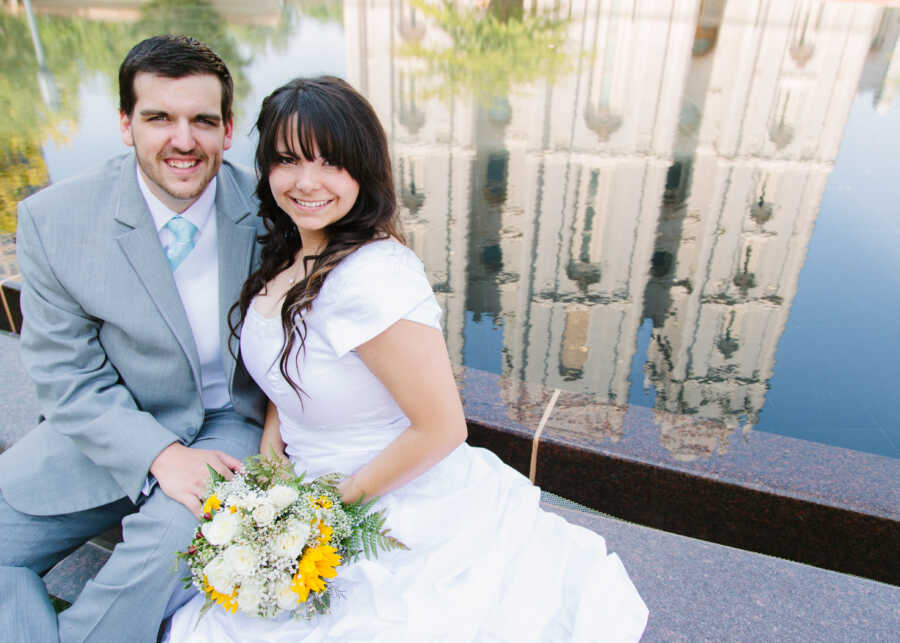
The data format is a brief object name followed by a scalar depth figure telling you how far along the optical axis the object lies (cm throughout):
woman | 180
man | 216
